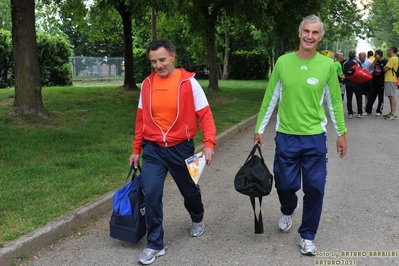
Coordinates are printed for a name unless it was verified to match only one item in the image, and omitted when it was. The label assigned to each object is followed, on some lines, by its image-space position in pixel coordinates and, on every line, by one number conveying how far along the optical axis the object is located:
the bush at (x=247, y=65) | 37.56
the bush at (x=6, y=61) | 18.31
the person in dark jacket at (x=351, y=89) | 12.12
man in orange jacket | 3.54
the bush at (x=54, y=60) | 20.73
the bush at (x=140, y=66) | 35.09
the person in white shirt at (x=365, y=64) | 12.98
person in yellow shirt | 11.77
